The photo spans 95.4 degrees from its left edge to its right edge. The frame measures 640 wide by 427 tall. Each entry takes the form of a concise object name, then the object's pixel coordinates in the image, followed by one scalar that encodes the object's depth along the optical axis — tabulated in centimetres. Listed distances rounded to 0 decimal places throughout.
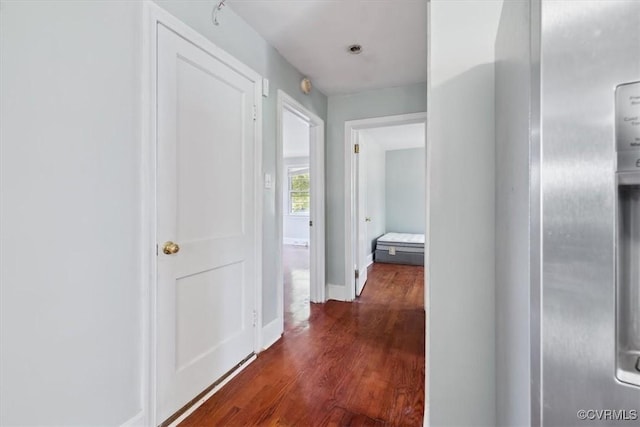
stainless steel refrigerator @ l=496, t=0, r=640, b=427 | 38
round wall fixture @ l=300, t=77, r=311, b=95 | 271
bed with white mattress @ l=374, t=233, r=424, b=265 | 498
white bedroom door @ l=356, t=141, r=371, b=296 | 346
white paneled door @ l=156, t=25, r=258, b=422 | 141
